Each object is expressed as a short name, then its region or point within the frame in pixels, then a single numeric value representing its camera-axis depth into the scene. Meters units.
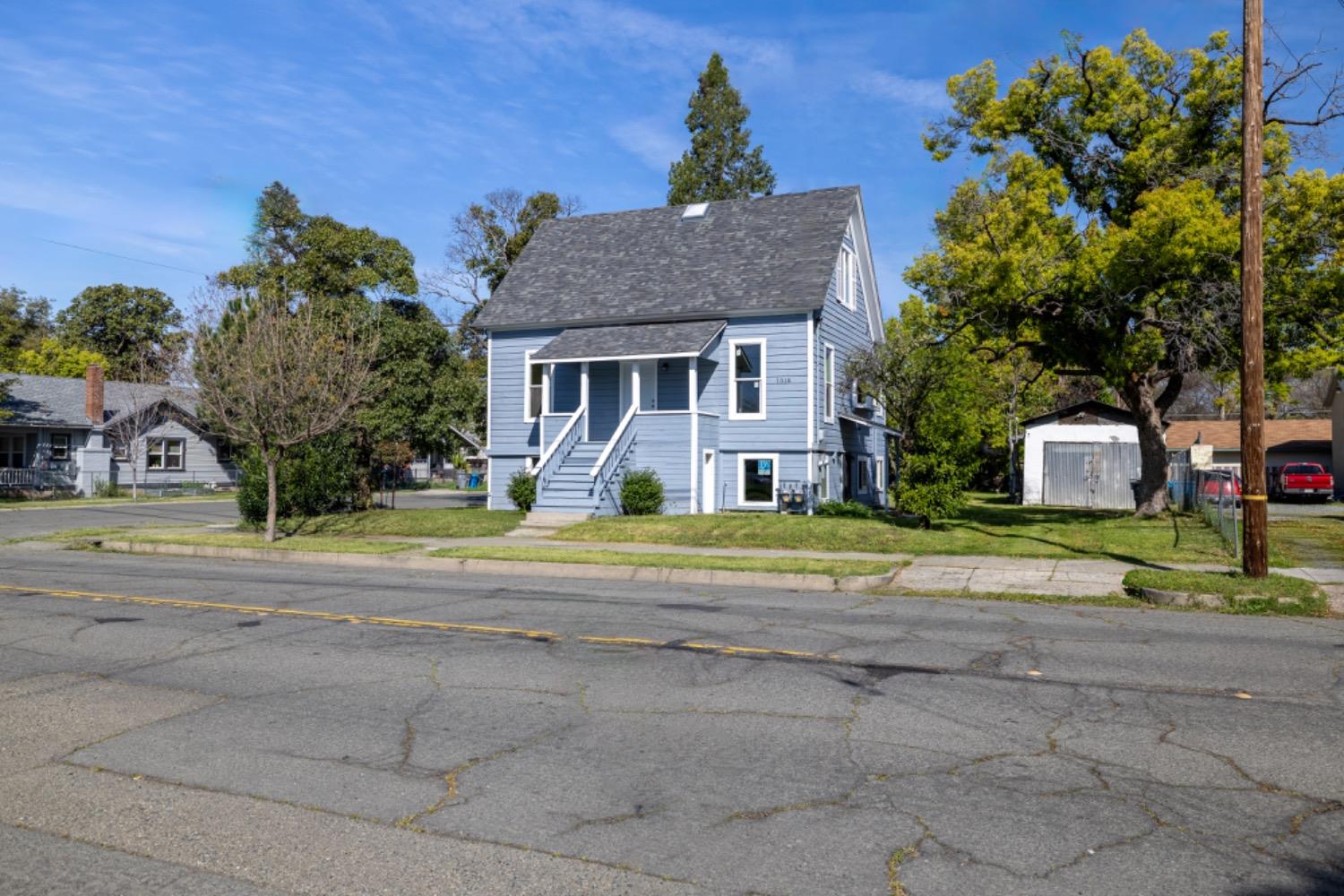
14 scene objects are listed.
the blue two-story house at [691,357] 24.84
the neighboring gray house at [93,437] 43.53
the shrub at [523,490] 26.88
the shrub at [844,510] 24.56
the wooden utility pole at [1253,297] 13.09
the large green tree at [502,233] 45.34
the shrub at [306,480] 23.80
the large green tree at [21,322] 68.62
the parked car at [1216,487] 20.82
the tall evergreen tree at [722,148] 55.06
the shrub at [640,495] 23.67
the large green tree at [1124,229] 22.02
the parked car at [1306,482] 43.19
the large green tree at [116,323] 72.81
